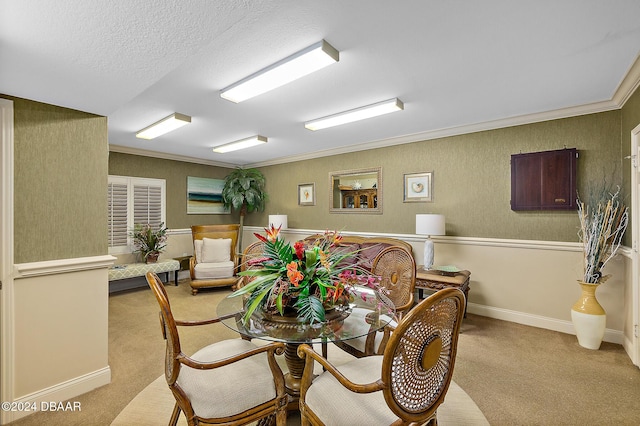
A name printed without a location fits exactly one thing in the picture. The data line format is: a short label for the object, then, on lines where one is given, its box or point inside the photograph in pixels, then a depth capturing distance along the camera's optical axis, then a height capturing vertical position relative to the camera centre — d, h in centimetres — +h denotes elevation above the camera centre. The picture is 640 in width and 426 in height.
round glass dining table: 147 -64
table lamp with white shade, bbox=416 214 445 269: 368 -20
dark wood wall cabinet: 318 +38
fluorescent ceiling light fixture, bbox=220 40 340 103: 194 +108
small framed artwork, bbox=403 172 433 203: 420 +38
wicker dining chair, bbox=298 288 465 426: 109 -69
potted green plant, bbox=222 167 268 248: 618 +49
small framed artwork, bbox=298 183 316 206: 561 +37
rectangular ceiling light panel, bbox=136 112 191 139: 336 +111
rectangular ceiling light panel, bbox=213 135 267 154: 445 +114
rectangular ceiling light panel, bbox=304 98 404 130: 298 +112
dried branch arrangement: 279 -16
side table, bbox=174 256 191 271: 568 -100
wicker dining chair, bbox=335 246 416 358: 195 -60
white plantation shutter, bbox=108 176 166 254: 501 +12
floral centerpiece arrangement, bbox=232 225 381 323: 160 -40
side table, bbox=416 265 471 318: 325 -78
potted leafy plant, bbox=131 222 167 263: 511 -53
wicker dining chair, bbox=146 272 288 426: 131 -84
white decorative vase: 276 -104
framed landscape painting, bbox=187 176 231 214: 611 +38
